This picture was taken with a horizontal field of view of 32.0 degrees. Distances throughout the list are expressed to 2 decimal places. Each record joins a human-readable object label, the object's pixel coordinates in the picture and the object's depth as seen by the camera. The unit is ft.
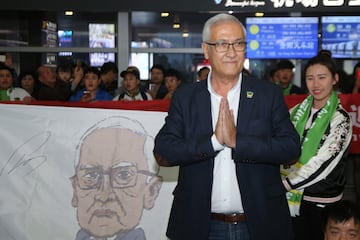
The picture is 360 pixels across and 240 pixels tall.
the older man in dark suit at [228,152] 8.87
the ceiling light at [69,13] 33.58
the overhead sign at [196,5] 30.22
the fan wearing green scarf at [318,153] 12.28
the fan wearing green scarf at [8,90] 22.95
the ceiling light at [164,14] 33.50
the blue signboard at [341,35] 32.91
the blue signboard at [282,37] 32.86
